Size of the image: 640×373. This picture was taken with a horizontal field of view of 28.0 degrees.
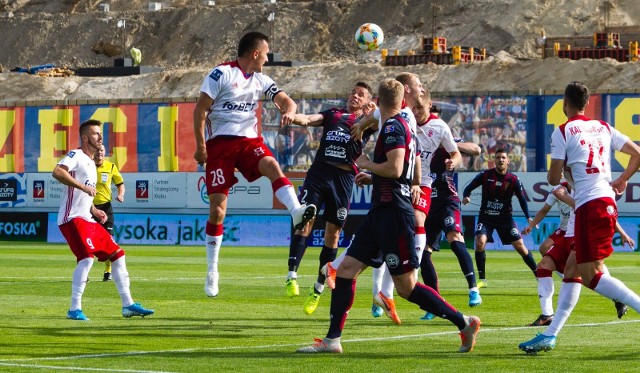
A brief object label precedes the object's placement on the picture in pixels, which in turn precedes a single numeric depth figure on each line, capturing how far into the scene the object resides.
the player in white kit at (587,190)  10.34
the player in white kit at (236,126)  13.15
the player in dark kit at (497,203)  20.25
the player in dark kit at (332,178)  15.15
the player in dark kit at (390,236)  10.23
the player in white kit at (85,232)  13.63
